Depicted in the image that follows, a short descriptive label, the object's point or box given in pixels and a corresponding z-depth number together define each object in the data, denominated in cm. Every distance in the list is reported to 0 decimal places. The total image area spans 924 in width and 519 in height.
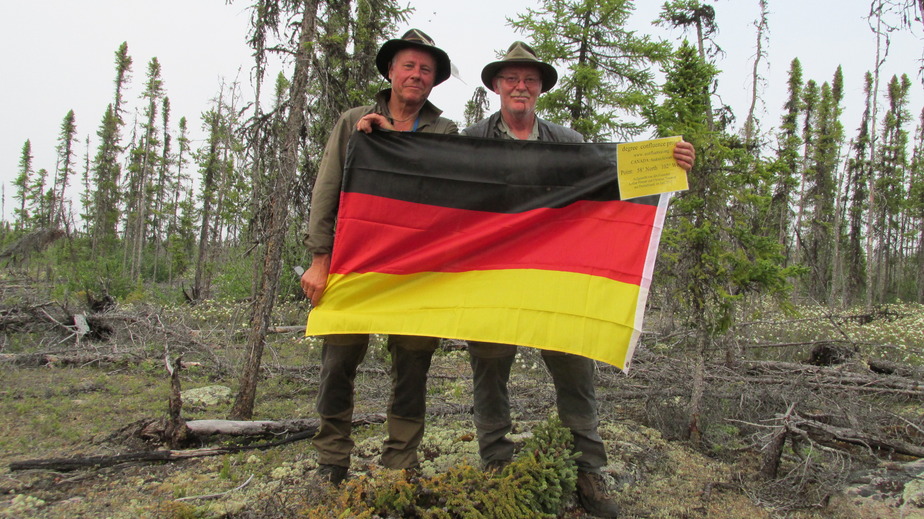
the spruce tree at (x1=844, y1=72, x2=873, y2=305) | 3262
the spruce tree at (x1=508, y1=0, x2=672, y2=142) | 1361
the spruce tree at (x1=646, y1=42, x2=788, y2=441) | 457
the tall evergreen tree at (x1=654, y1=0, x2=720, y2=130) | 1455
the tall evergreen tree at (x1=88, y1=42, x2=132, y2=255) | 3625
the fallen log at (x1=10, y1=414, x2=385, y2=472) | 379
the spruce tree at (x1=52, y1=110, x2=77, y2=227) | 4681
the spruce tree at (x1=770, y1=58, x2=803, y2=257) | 2722
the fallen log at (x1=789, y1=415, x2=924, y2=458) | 382
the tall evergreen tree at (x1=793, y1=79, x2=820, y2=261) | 3206
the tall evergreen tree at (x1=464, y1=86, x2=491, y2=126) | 1681
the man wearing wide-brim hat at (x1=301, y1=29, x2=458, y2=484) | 341
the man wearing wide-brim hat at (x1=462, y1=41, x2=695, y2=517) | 343
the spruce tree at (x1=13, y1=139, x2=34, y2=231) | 5838
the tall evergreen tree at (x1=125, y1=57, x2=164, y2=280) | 3588
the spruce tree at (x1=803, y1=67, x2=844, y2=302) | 3259
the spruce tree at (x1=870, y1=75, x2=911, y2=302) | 3409
